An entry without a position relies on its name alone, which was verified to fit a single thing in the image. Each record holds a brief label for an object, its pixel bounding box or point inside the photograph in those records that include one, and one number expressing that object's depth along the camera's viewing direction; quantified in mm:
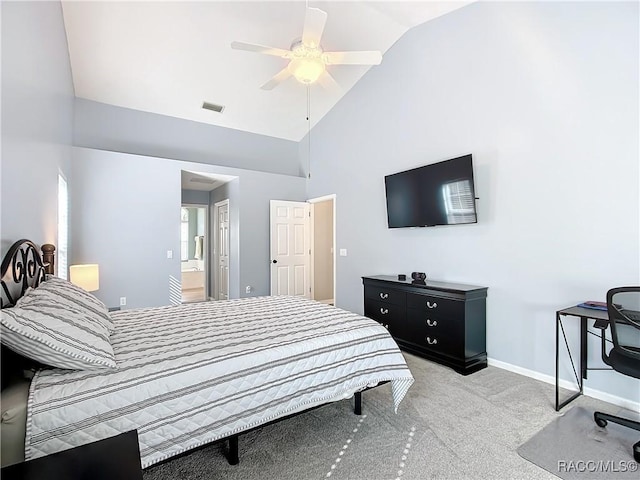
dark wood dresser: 3188
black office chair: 1950
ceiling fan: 2863
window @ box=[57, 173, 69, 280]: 3588
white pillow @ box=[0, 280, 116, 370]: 1299
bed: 1312
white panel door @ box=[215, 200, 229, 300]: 6203
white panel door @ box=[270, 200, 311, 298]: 5953
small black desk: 2328
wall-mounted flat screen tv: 3465
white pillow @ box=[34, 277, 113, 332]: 1879
